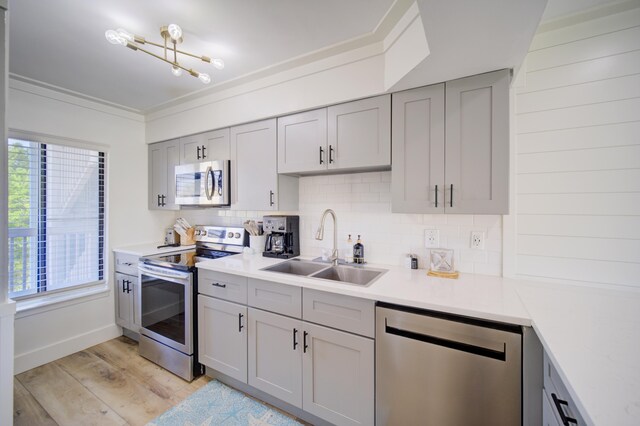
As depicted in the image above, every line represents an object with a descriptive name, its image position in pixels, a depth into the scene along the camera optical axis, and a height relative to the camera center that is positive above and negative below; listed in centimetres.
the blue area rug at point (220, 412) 174 -141
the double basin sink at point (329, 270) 194 -47
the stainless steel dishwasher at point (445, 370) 117 -78
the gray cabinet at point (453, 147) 149 +41
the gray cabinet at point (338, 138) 181 +56
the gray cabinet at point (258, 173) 230 +35
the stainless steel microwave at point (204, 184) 254 +28
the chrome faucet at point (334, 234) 215 -19
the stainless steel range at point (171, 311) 217 -89
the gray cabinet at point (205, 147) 258 +68
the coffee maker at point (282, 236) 240 -24
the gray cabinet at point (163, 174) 300 +45
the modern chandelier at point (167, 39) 143 +99
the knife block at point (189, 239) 313 -34
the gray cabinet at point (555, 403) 83 -67
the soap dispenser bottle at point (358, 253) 214 -34
